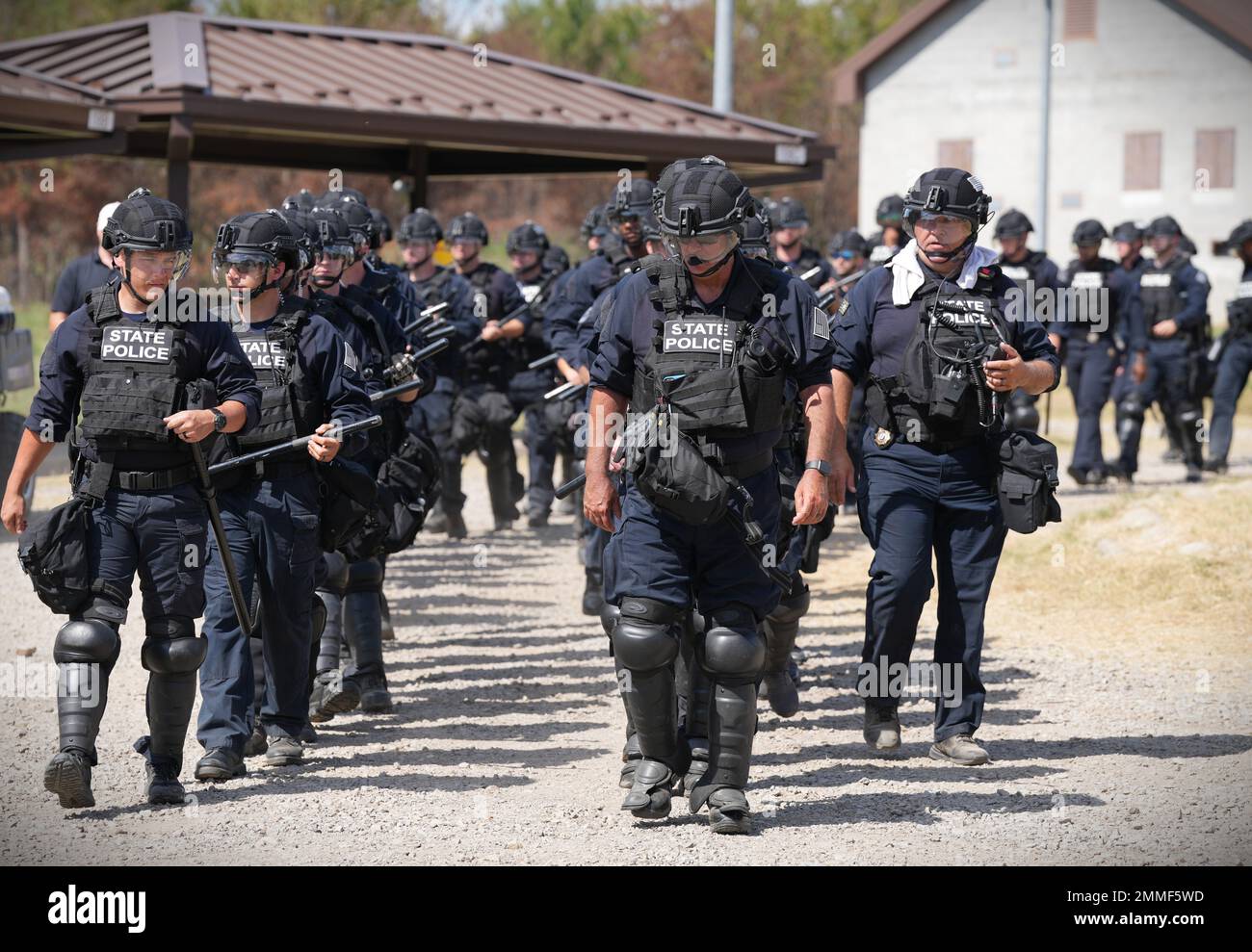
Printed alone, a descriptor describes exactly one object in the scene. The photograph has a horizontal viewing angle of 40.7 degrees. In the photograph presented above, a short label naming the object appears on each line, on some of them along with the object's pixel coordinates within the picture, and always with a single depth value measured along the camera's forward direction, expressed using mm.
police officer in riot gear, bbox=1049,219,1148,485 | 14053
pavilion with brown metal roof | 12484
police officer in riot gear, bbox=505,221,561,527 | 12820
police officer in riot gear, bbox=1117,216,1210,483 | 14859
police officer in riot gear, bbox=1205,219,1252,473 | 15180
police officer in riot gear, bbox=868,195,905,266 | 12484
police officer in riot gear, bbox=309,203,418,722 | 7398
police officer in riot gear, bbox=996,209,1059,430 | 13180
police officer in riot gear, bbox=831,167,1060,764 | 6336
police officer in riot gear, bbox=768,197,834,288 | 11820
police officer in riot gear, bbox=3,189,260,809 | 5668
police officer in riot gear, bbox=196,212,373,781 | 6309
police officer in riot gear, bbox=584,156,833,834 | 5422
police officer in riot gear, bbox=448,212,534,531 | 12469
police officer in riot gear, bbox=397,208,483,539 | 11156
